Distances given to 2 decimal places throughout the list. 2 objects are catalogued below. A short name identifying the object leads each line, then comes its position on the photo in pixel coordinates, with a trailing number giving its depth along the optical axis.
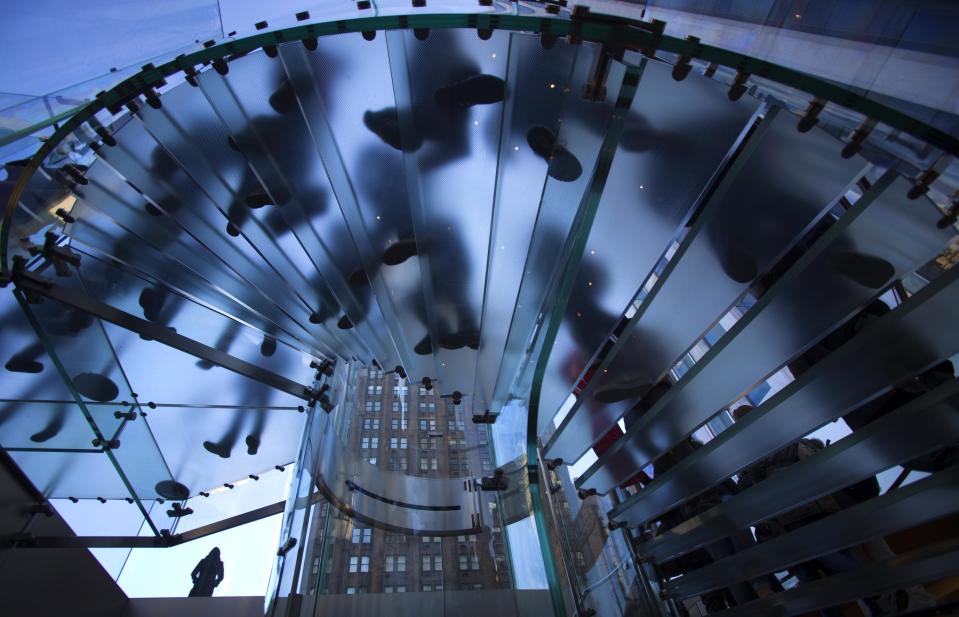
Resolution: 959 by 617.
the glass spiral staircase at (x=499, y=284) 1.75
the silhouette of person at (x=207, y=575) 3.90
